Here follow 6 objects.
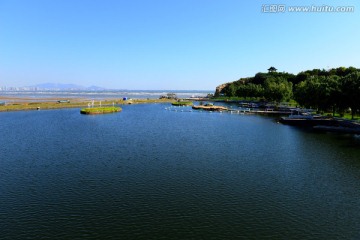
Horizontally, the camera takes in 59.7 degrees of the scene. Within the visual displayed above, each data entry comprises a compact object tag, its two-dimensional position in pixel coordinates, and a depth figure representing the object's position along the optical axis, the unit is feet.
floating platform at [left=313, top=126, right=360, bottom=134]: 248.73
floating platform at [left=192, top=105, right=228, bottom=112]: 466.37
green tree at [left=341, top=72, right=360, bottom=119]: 264.31
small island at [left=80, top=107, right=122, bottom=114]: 407.64
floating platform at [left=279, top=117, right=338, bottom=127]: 286.66
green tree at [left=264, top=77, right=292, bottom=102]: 501.97
